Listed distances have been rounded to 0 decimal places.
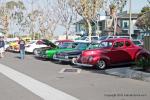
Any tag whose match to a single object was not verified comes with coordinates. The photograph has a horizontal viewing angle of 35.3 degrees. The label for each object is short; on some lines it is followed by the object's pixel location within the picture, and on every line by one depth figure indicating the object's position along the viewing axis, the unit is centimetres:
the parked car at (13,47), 2470
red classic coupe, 1263
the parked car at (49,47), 1794
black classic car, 1457
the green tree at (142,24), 3991
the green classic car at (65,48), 1527
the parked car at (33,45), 2187
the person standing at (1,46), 1999
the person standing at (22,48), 1851
